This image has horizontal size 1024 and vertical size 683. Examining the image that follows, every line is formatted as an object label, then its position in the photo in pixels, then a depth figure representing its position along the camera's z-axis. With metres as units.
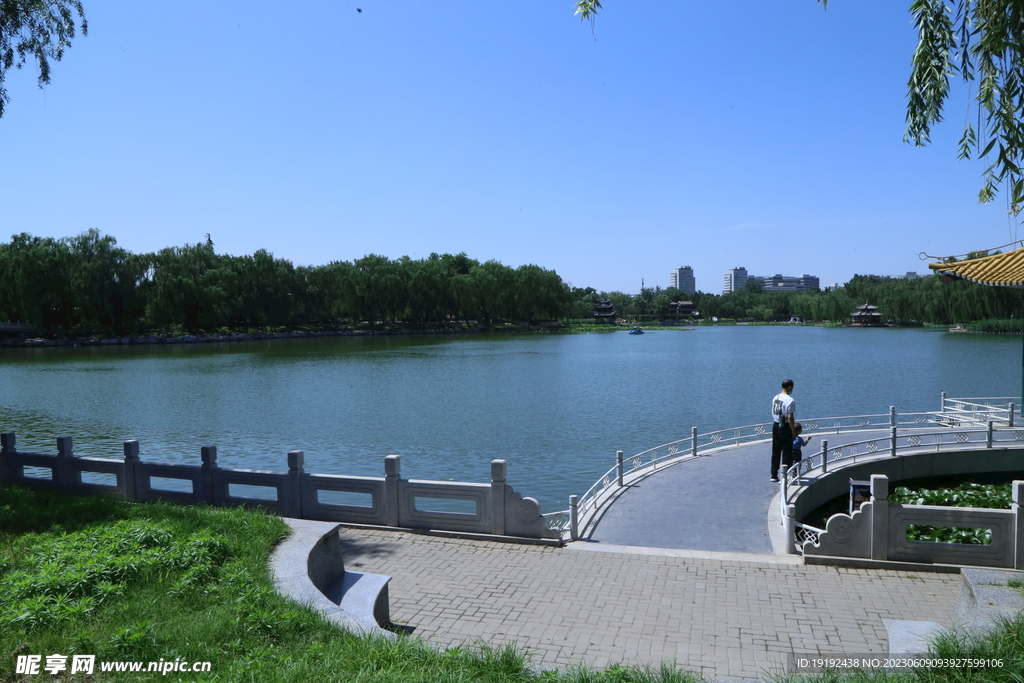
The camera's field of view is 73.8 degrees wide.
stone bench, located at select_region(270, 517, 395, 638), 4.91
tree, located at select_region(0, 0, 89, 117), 10.59
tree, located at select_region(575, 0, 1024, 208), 5.69
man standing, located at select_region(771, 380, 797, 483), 10.84
